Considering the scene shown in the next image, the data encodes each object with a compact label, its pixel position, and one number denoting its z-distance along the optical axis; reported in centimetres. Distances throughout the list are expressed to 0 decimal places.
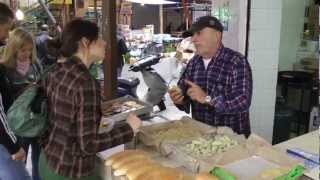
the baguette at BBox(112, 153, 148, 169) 157
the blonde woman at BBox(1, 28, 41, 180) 272
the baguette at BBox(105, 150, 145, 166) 162
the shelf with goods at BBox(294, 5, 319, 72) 435
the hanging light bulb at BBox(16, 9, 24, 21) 481
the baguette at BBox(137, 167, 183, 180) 142
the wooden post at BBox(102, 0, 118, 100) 316
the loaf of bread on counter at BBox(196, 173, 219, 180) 135
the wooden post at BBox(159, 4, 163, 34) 1178
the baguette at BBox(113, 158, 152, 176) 153
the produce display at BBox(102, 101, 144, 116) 226
